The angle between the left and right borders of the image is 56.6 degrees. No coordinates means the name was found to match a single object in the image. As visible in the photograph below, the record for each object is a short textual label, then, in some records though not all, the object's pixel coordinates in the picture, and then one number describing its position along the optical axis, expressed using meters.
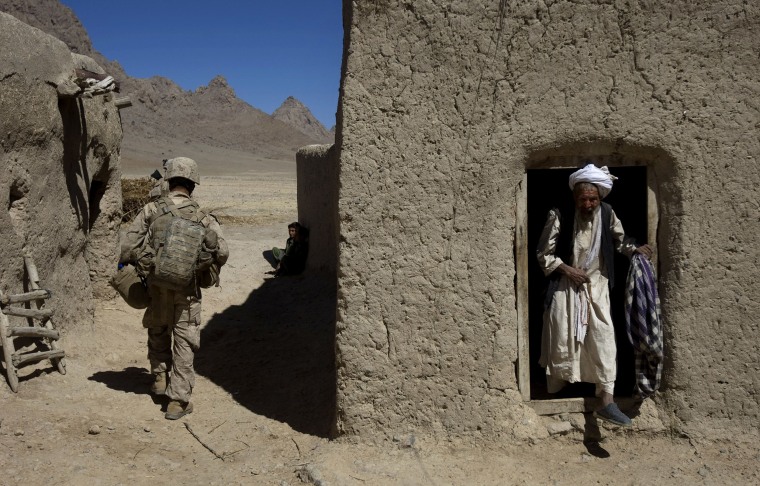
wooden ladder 4.47
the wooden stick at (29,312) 4.62
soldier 4.48
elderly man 3.96
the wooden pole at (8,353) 4.41
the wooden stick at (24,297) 4.60
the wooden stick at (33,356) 4.56
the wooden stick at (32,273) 5.00
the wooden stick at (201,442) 4.12
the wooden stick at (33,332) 4.59
